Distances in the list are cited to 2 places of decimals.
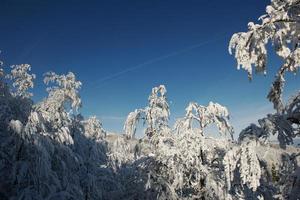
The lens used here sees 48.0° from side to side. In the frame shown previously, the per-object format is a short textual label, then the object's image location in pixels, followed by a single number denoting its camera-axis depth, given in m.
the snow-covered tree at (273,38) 5.25
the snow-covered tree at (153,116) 12.79
